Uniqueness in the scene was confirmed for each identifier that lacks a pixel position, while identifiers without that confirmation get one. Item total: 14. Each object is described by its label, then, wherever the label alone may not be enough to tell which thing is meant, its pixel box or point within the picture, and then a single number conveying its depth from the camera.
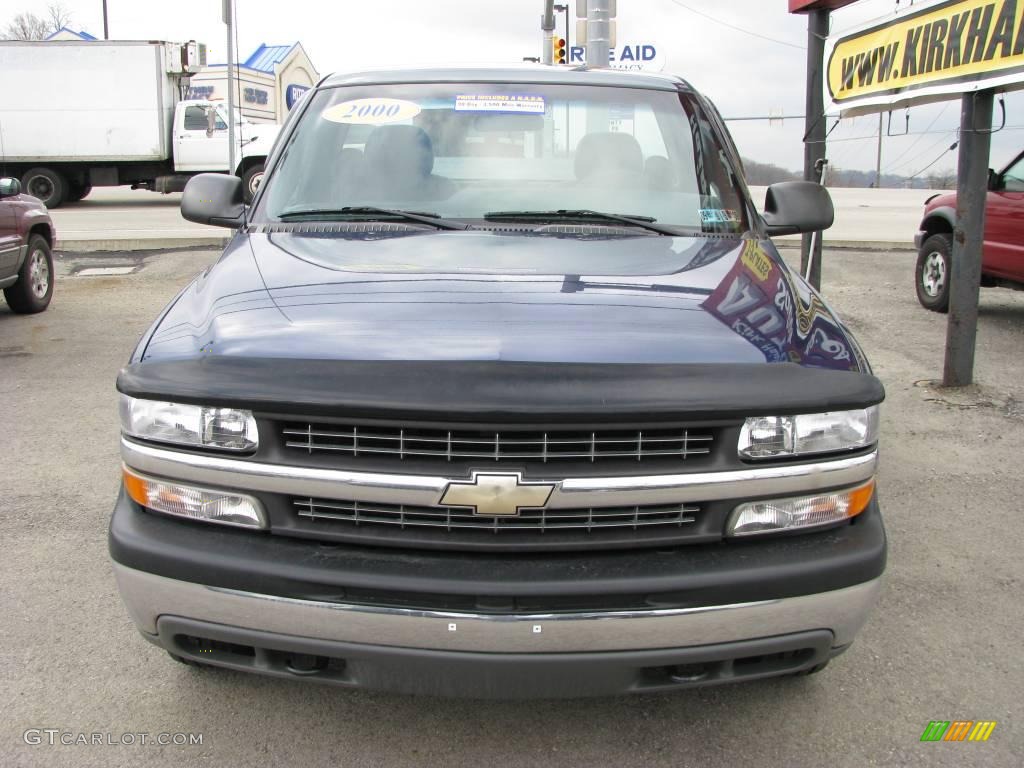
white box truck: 21.56
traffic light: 19.64
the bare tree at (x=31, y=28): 57.81
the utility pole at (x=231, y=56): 9.77
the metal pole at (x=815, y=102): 7.67
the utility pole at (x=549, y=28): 19.22
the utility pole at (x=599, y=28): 12.43
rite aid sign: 29.87
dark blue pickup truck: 2.17
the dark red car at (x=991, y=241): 8.34
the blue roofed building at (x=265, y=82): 30.72
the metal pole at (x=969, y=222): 6.14
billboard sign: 5.55
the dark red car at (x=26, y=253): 8.22
